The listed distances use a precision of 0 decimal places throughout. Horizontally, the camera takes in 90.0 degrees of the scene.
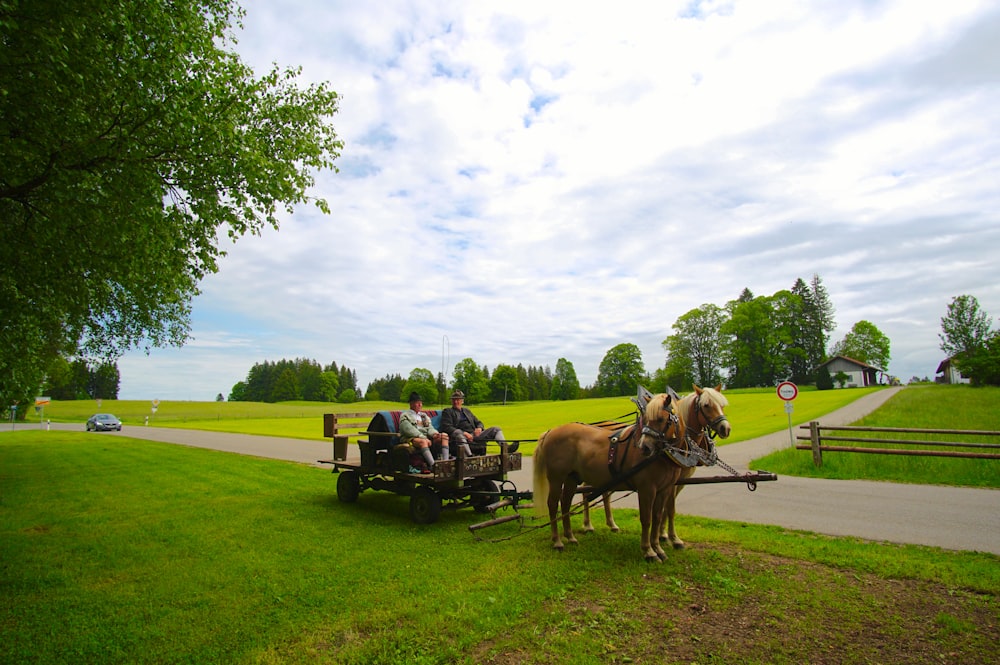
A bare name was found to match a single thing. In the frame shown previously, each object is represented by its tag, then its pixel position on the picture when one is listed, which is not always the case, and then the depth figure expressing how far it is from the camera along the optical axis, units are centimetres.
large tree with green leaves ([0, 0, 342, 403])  521
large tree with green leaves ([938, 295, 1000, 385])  7169
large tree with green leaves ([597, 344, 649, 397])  8812
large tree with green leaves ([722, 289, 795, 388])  7156
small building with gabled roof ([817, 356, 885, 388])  7521
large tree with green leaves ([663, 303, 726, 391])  7712
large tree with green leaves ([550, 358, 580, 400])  10525
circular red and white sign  1739
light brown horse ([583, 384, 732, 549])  583
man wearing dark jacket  902
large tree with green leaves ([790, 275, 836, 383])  7575
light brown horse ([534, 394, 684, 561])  596
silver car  4197
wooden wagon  813
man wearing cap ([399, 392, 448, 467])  848
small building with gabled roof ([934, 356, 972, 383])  7438
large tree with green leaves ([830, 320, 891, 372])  9294
